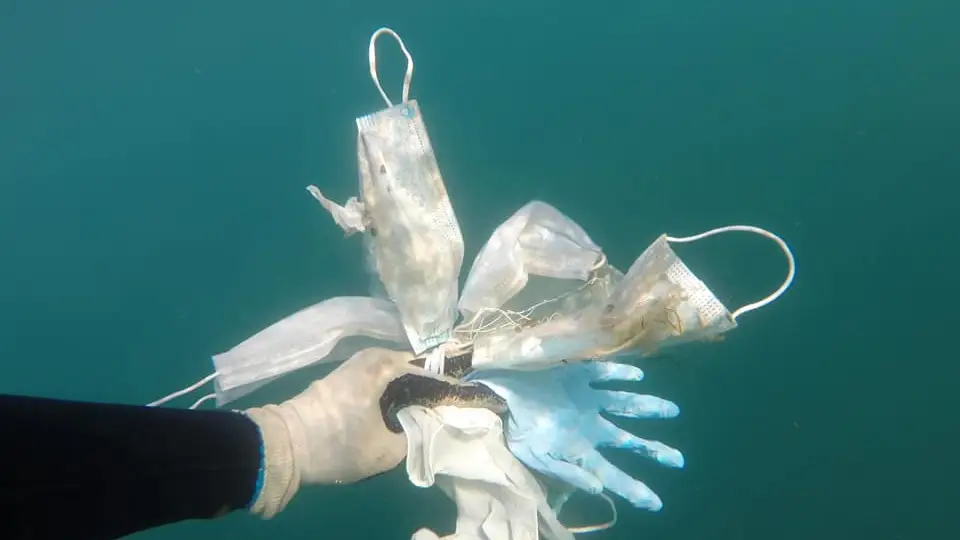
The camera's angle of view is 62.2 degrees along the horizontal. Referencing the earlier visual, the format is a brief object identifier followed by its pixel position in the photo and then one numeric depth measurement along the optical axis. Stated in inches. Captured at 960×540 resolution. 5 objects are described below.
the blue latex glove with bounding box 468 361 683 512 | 21.6
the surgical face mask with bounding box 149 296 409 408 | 22.6
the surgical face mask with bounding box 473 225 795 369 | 19.0
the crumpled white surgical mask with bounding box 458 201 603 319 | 22.4
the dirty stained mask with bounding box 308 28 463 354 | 21.4
